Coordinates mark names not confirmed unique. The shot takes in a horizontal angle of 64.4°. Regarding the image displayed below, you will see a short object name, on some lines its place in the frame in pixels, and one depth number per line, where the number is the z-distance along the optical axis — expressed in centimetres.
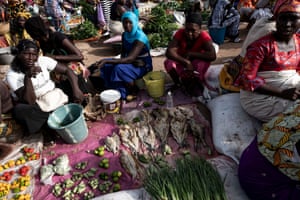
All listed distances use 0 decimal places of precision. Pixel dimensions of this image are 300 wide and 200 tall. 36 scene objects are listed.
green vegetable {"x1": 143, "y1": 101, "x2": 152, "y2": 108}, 342
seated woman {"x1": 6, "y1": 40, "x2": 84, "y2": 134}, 266
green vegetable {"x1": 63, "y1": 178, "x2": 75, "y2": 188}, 234
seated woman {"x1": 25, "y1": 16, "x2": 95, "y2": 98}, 320
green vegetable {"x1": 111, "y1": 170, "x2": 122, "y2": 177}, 240
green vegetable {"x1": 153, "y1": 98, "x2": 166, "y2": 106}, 344
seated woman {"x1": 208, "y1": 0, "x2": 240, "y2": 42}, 521
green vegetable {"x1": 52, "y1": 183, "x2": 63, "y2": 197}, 230
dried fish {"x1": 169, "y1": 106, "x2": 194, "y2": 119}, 299
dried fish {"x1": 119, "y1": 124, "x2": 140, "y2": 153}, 273
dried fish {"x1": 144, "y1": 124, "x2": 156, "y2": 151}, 271
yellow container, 338
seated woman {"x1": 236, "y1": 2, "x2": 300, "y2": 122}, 226
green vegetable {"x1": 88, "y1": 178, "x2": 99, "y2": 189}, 233
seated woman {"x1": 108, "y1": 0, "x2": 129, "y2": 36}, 537
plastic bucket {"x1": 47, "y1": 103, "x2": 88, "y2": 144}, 268
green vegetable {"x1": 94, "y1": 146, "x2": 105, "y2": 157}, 270
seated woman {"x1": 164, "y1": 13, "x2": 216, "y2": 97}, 326
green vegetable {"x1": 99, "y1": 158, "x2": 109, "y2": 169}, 252
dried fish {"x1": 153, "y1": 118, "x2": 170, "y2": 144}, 279
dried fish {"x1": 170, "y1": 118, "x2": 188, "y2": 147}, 274
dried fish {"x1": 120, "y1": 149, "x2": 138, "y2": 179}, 239
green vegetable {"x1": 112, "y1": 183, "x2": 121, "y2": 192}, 228
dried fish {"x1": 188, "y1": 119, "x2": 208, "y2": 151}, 270
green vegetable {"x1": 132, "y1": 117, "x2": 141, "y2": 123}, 310
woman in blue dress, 345
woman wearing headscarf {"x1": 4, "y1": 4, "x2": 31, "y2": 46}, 438
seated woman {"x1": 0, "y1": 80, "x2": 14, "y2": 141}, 277
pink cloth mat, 238
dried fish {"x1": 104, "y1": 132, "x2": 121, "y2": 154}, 273
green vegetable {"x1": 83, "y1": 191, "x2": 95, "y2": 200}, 221
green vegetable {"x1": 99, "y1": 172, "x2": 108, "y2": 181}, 241
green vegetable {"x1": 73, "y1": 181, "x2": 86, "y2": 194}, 229
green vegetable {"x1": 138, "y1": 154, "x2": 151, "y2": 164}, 251
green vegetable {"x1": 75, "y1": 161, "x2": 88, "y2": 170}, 256
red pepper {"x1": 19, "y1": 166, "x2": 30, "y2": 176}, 249
